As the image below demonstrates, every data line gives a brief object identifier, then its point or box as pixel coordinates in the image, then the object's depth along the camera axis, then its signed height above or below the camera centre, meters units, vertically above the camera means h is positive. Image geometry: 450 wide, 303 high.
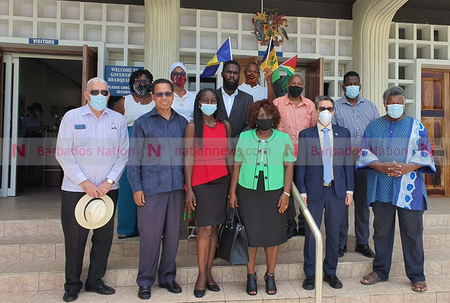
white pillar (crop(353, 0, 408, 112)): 5.22 +1.77
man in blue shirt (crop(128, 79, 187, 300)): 2.73 -0.19
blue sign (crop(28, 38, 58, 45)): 4.80 +1.71
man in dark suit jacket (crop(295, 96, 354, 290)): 2.94 -0.17
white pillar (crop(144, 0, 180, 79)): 4.57 +1.73
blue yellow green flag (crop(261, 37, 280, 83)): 3.82 +1.14
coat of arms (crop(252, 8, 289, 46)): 5.16 +2.09
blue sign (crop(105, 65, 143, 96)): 4.93 +1.19
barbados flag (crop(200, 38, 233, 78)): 3.59 +1.11
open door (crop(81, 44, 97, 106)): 4.56 +1.35
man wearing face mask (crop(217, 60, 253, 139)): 3.14 +0.56
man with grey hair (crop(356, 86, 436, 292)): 2.95 -0.21
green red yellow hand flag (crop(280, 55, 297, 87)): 3.81 +1.08
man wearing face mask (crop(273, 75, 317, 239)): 3.28 +0.46
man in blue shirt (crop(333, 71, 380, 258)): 3.48 +0.33
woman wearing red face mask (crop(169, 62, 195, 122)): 3.32 +0.66
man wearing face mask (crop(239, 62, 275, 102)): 3.51 +0.81
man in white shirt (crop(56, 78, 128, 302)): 2.72 -0.12
